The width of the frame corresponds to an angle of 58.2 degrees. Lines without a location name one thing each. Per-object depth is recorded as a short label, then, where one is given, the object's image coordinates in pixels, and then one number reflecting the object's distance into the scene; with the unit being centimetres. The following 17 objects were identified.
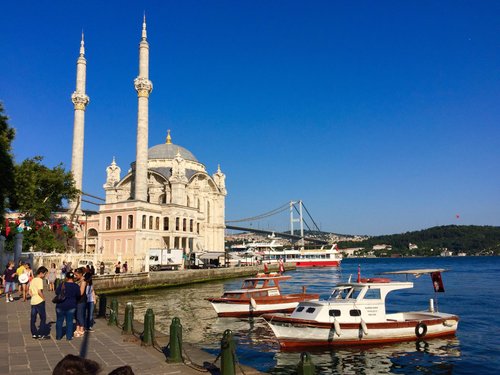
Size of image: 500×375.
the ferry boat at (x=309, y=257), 10912
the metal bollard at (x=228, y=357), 929
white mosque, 5816
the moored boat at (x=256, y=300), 2778
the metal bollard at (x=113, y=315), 1666
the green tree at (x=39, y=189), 3900
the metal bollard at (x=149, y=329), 1284
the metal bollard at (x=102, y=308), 1872
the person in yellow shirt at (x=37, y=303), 1289
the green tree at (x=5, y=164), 2634
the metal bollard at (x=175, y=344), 1091
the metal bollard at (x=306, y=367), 827
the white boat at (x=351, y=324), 1836
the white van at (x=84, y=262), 4497
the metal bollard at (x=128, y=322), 1489
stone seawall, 3941
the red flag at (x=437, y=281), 2134
